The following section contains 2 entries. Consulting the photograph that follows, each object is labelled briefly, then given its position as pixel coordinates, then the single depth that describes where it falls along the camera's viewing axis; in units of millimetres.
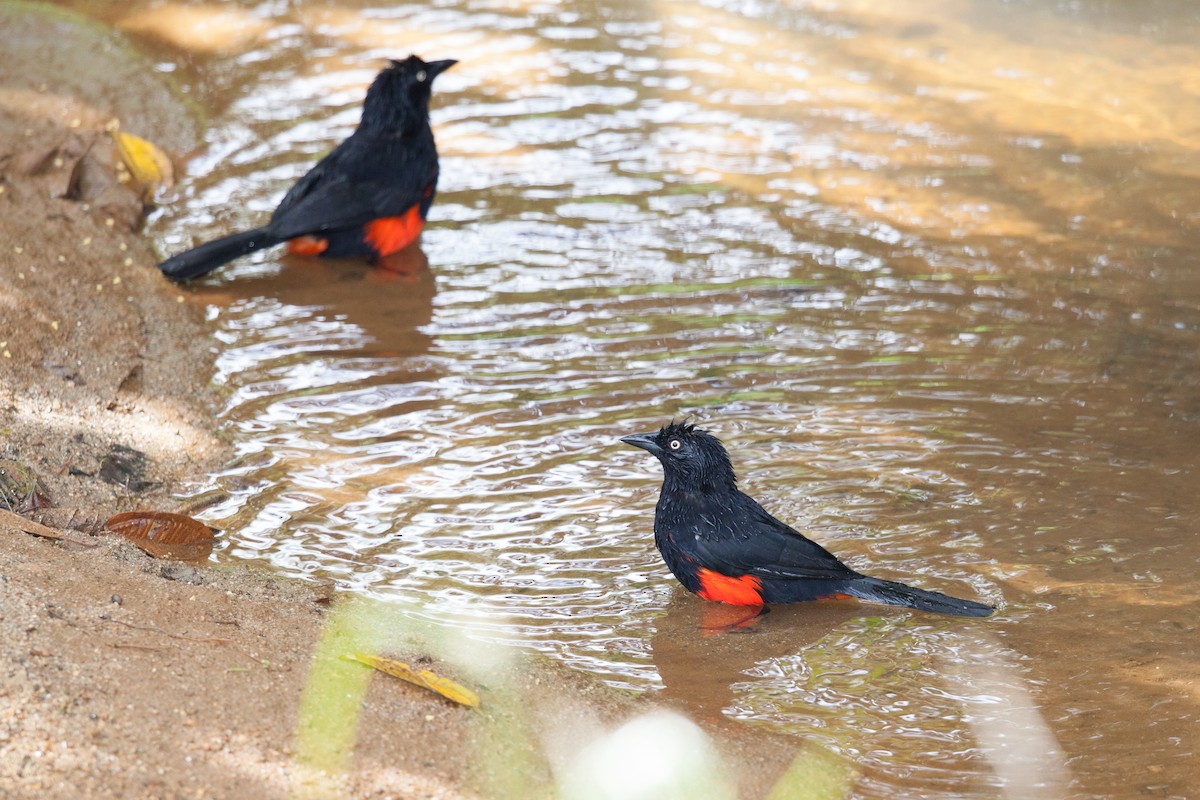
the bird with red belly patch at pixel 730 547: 8977
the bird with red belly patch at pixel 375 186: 14344
